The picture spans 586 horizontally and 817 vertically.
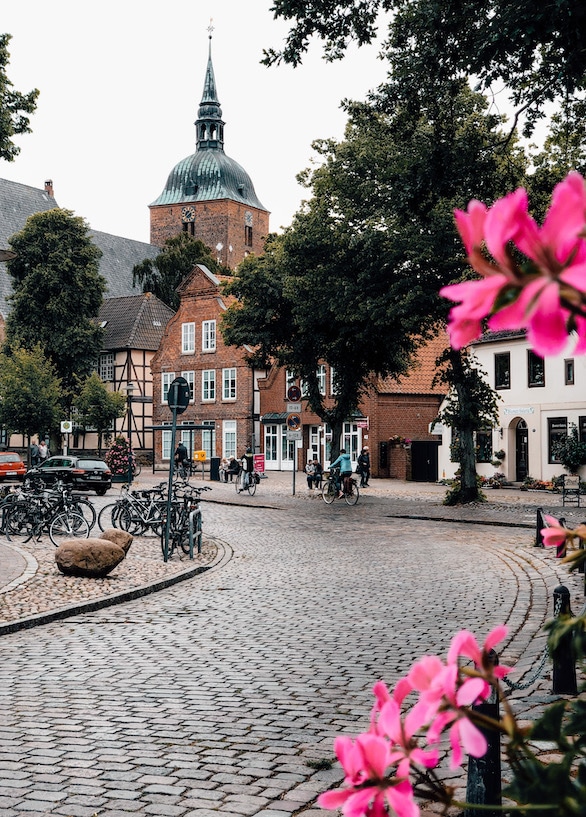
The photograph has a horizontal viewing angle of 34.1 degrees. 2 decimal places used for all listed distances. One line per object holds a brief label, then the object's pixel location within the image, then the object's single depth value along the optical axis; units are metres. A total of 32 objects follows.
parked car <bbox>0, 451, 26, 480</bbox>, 41.03
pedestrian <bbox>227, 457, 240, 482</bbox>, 43.09
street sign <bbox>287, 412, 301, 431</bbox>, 32.31
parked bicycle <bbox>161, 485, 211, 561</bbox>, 16.41
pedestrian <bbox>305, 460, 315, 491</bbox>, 35.97
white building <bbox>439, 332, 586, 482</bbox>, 38.31
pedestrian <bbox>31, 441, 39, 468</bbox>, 43.53
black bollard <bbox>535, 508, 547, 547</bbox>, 16.80
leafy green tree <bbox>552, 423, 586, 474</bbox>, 35.91
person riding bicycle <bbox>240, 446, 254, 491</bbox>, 34.47
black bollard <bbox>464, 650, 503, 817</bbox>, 3.54
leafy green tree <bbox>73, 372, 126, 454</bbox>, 52.88
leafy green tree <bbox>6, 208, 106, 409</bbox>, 57.66
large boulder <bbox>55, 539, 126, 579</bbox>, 13.70
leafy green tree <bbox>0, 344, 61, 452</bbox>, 50.03
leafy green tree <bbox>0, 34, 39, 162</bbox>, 22.50
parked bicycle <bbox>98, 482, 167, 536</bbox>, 20.03
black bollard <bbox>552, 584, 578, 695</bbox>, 6.14
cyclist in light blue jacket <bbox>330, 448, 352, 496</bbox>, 29.38
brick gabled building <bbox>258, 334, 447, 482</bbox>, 49.22
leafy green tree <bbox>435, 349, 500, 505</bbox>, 27.48
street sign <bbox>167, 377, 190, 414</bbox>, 15.63
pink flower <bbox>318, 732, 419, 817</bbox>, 1.19
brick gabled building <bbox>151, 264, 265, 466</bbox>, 58.03
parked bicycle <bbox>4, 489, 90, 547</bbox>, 19.22
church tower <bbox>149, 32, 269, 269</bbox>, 102.81
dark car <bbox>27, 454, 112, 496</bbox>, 34.53
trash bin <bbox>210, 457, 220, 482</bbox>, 46.28
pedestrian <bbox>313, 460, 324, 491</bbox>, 36.57
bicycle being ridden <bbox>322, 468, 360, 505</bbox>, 30.25
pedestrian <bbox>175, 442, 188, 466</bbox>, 42.31
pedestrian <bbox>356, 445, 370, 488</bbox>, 41.97
